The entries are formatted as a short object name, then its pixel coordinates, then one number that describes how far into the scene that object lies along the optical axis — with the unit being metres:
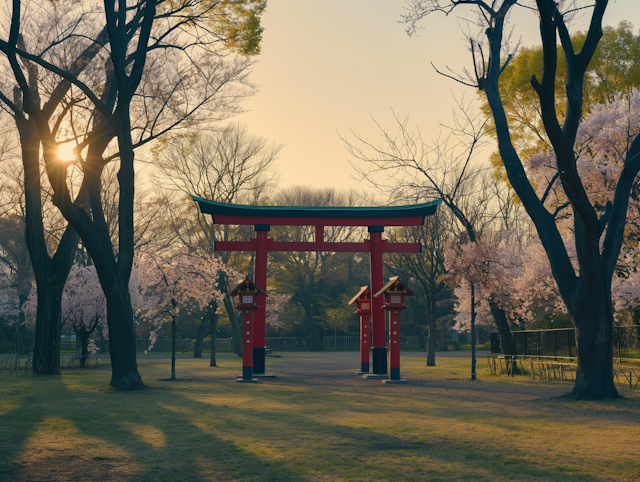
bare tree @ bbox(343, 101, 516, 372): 20.34
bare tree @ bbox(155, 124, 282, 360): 30.27
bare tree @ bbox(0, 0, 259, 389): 13.35
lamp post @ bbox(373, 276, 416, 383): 17.42
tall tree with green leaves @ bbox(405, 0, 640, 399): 10.05
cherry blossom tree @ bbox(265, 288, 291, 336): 39.62
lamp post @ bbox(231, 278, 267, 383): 17.44
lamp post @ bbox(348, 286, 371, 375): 20.47
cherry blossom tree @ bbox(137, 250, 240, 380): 19.08
